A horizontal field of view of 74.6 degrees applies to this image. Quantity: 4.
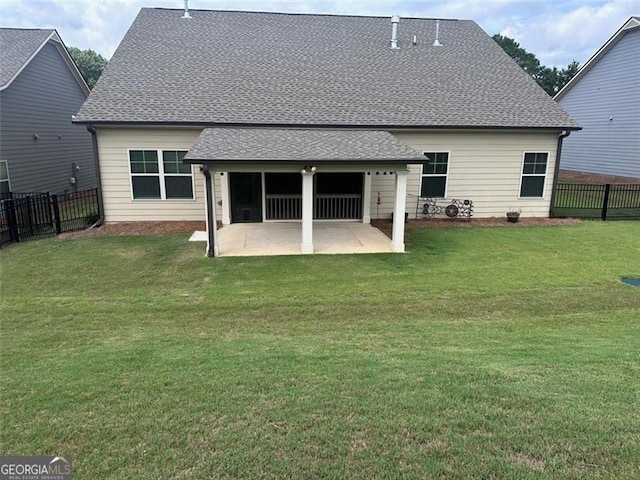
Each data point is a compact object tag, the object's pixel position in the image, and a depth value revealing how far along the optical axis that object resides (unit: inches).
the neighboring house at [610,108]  816.3
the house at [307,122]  498.3
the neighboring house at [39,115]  586.6
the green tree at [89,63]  2087.8
